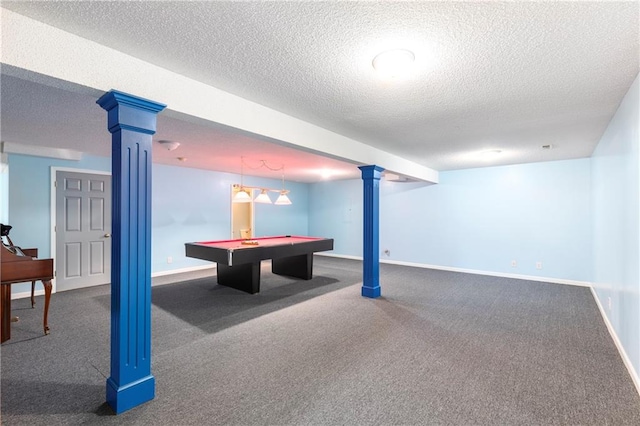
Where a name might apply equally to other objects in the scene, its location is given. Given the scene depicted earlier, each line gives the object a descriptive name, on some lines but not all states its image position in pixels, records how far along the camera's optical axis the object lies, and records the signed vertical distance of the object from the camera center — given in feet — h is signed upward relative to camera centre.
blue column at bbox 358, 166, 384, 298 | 14.83 -0.84
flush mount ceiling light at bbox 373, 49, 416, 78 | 6.06 +3.20
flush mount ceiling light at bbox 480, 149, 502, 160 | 15.34 +3.25
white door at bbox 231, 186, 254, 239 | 31.63 +0.00
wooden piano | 9.01 -1.82
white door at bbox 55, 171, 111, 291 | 15.78 -0.79
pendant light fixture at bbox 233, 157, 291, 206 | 17.32 +1.24
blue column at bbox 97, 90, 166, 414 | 6.24 -0.71
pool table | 14.03 -2.05
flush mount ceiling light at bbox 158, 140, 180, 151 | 13.00 +3.06
